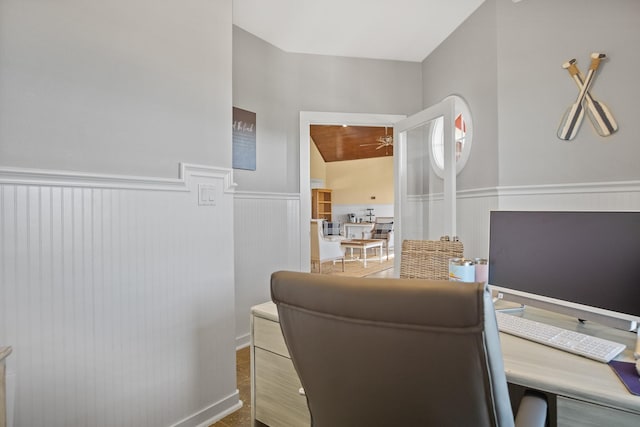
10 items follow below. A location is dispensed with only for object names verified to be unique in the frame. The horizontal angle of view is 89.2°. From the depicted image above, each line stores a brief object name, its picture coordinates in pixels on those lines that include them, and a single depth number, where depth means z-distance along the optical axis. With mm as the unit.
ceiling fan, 6762
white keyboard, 910
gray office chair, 494
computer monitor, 981
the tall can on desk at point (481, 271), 1419
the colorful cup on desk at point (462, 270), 1343
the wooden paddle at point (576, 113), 1947
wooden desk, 737
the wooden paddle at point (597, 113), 1905
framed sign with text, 2773
